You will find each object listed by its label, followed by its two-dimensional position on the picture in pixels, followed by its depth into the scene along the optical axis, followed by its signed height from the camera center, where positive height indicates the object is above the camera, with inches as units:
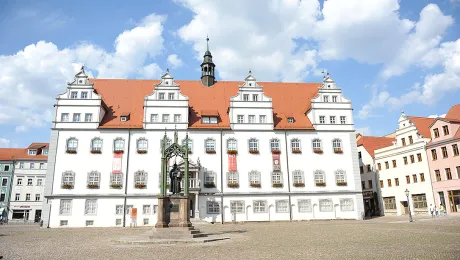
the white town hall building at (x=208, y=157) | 1350.9 +204.4
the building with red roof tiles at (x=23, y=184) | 2389.3 +178.9
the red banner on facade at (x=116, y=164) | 1375.5 +174.6
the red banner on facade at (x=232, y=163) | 1416.1 +176.2
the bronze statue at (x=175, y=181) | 827.4 +62.3
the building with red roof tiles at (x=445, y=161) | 1401.3 +174.4
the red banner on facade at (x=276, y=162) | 1439.8 +180.0
